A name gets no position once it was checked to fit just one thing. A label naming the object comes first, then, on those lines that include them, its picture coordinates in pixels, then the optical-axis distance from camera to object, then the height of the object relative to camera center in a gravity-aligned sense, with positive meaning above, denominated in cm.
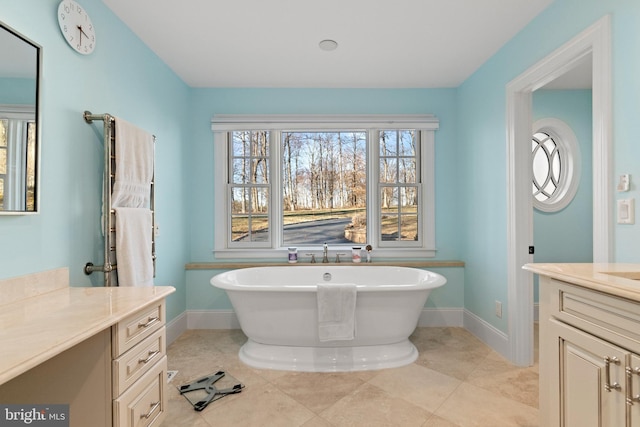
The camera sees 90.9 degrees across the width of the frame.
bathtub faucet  324 -42
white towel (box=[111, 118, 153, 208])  190 +31
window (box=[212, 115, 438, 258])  327 +33
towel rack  183 +7
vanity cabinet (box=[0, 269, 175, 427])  105 -55
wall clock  166 +104
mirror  133 +41
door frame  236 +3
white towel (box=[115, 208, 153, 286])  189 -21
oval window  338 +54
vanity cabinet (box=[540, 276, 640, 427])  100 -52
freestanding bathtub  232 -86
